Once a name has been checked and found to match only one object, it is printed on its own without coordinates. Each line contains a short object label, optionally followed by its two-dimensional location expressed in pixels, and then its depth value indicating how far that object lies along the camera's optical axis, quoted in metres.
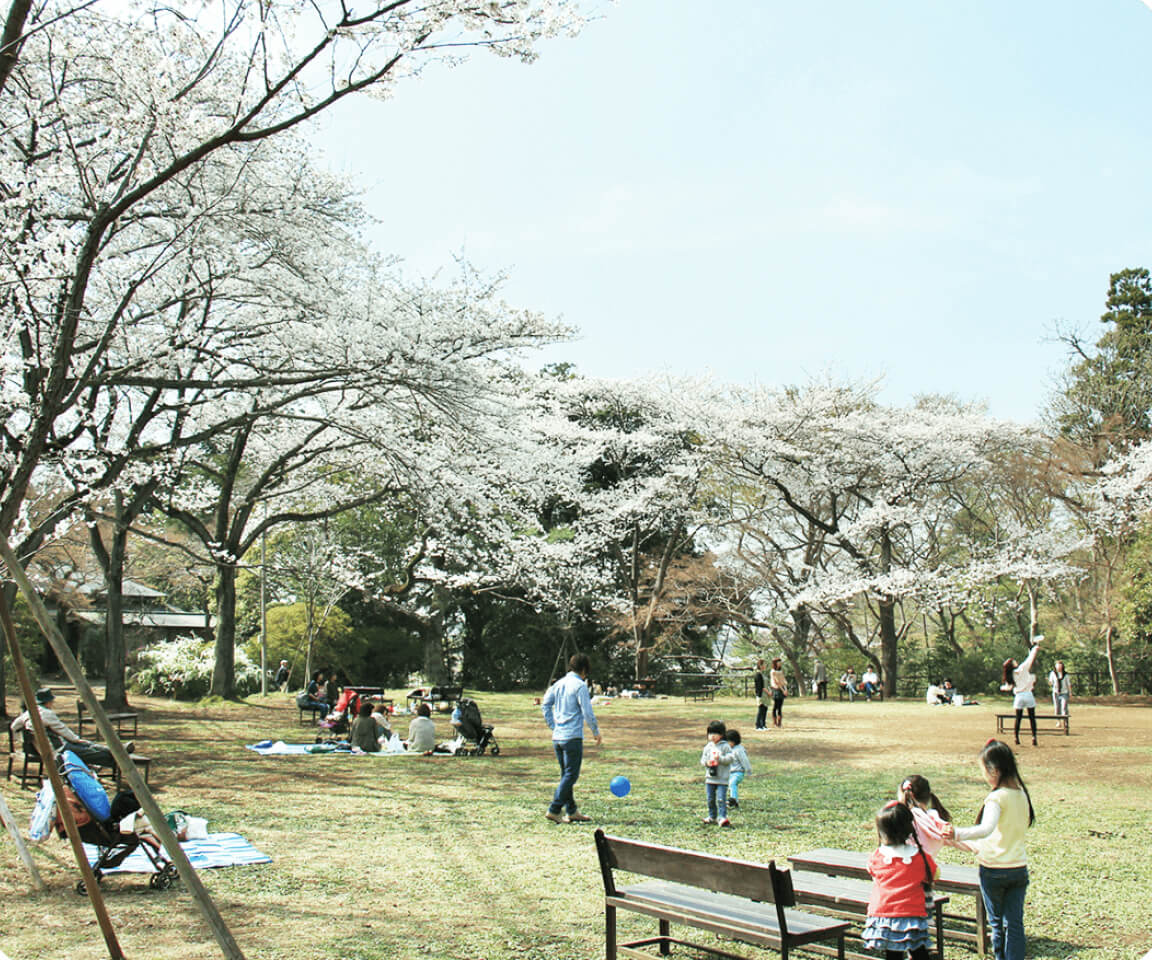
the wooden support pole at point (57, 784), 4.71
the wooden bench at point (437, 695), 22.14
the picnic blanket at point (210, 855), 6.80
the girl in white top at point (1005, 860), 4.54
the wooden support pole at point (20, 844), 6.30
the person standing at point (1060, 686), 18.42
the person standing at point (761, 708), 18.47
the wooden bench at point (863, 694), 31.55
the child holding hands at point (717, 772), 8.49
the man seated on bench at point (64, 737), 8.20
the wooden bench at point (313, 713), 18.36
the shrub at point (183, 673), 26.25
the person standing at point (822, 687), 31.16
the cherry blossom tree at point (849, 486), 29.89
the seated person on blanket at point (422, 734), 14.35
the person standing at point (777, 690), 18.68
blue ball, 10.08
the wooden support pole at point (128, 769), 4.13
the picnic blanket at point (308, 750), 14.16
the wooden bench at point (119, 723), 14.78
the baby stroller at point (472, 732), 14.16
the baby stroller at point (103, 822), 6.21
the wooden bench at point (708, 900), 4.20
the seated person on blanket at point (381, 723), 14.88
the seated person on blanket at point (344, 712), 16.78
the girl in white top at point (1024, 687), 15.16
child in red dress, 4.30
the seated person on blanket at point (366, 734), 14.55
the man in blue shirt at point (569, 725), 8.71
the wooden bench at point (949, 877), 5.11
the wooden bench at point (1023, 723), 16.65
